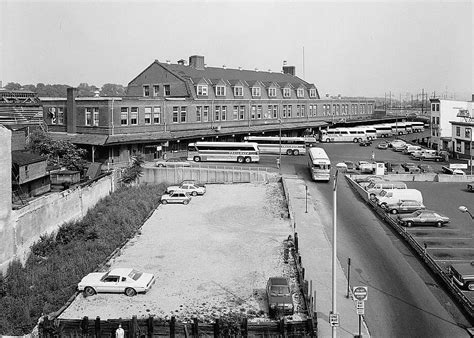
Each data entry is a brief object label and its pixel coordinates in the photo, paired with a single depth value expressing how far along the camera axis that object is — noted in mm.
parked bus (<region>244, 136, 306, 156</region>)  67188
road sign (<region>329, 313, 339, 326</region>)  18984
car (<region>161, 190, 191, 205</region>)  45250
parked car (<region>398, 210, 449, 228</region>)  36688
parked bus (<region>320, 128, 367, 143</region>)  86000
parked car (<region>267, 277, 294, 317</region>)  22045
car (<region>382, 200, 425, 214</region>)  40531
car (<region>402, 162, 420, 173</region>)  57344
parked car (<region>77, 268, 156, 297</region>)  25219
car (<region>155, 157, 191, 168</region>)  54406
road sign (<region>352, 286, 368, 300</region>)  19328
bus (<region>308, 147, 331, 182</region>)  50094
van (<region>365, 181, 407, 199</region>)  44781
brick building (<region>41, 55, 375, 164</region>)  56031
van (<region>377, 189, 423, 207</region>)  41938
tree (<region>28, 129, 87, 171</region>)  50469
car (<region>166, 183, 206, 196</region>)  48156
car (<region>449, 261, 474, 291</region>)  24844
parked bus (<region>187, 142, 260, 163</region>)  59250
